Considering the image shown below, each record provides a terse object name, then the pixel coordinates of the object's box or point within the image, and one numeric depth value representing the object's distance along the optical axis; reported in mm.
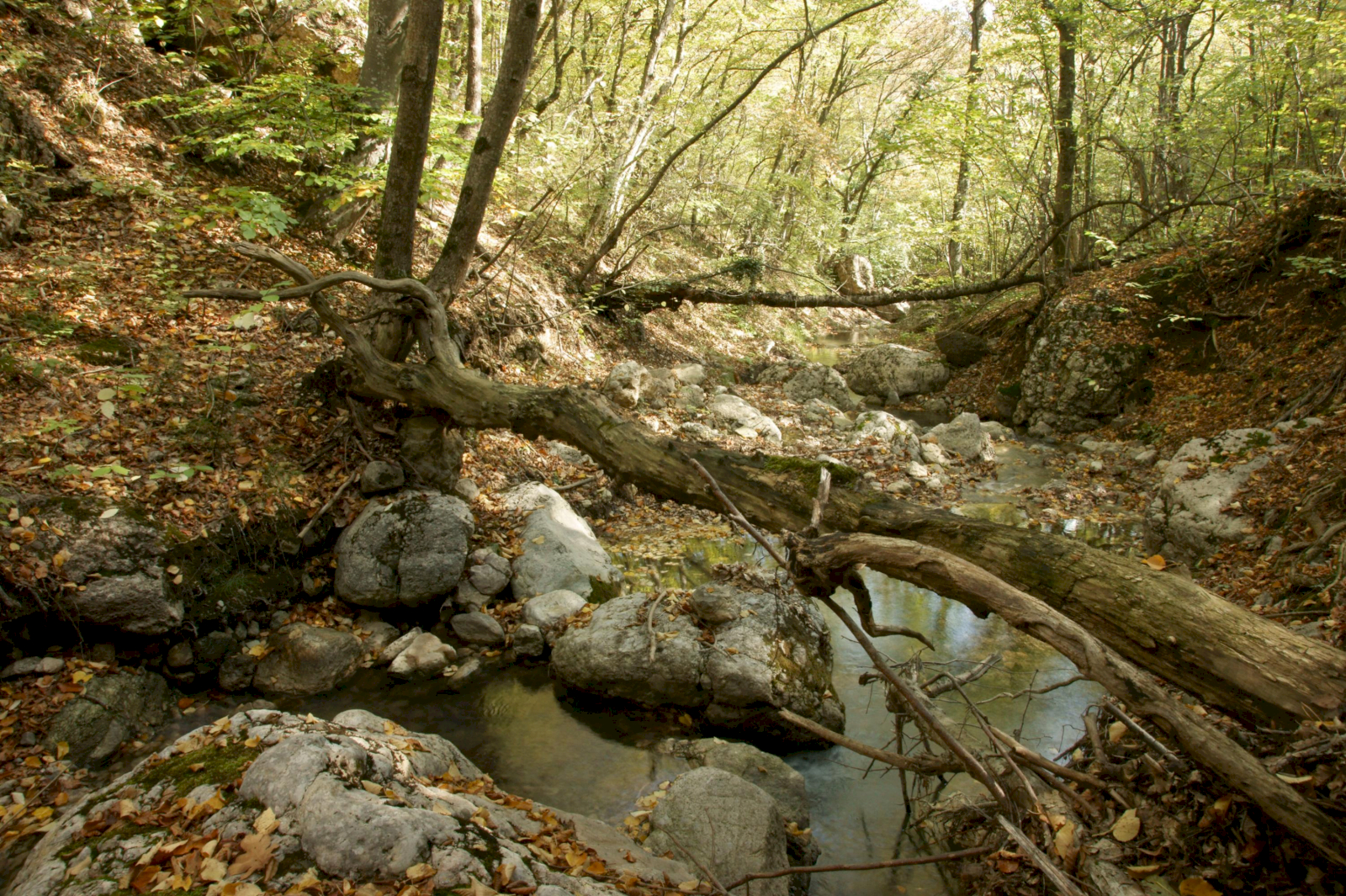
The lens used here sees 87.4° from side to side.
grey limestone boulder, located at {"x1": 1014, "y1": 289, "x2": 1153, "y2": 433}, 10930
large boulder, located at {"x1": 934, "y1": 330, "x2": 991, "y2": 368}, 14320
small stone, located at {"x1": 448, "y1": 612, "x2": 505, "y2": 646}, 5699
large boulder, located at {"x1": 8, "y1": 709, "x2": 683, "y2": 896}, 2373
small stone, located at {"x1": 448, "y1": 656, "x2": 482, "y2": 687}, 5270
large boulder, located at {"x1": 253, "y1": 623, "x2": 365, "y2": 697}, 4898
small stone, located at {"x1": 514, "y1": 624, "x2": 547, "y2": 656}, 5574
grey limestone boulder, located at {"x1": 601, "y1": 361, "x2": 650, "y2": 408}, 10242
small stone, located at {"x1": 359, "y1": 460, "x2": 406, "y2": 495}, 6203
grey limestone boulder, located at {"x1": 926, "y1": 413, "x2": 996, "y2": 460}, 10984
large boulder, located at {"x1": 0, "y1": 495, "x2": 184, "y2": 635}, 4301
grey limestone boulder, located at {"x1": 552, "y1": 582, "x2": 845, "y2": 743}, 4891
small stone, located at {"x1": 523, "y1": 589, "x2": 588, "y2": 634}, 5773
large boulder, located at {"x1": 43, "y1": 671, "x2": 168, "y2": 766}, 3961
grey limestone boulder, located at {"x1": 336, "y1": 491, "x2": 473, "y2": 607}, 5617
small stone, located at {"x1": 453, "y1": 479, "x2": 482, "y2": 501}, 7023
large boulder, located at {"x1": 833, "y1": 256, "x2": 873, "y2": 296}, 24553
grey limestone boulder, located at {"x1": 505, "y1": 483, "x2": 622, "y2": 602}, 6246
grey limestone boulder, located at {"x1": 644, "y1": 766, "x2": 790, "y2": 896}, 3434
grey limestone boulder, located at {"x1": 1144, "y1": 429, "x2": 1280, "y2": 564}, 6418
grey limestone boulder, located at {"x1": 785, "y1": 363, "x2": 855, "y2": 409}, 13648
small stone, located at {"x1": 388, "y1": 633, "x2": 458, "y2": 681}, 5254
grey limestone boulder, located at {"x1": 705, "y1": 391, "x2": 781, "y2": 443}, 10773
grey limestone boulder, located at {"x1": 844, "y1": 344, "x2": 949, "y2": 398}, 14398
